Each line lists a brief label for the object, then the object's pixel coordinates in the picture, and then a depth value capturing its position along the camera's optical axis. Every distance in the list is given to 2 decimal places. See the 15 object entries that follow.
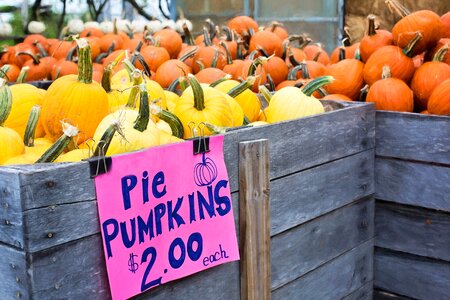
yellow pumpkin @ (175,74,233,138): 2.22
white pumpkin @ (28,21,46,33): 8.13
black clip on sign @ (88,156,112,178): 1.62
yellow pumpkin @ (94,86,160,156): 1.84
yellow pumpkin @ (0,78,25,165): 1.85
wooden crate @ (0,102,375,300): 1.51
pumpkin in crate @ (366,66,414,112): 2.74
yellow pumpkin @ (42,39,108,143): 2.06
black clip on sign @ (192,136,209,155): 1.91
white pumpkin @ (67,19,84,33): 7.07
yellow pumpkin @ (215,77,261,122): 2.62
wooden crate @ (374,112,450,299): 2.58
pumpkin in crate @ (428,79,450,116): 2.58
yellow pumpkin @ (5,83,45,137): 2.19
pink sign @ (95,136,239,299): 1.68
